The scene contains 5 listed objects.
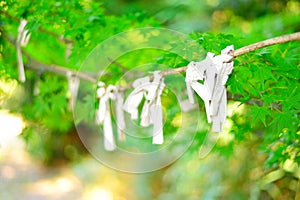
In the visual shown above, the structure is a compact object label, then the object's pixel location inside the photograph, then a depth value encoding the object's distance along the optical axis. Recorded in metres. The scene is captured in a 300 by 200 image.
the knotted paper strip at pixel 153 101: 1.17
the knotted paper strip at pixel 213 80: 1.06
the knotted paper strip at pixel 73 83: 1.51
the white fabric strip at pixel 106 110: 1.28
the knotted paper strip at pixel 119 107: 1.28
